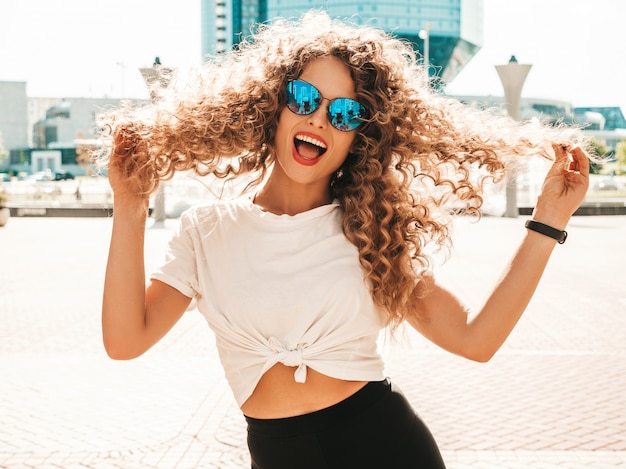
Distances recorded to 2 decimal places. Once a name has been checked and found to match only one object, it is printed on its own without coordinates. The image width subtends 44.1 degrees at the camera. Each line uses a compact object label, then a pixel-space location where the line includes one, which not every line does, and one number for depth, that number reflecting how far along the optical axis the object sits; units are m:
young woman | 1.91
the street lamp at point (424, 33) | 40.76
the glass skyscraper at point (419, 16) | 95.00
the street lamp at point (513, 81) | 24.50
